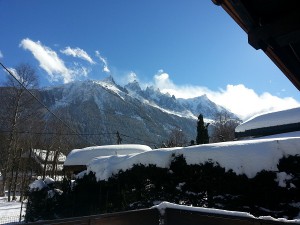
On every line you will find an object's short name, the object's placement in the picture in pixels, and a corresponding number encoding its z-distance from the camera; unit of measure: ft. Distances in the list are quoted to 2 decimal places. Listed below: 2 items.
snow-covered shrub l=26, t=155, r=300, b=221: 27.66
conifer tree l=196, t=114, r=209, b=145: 98.38
